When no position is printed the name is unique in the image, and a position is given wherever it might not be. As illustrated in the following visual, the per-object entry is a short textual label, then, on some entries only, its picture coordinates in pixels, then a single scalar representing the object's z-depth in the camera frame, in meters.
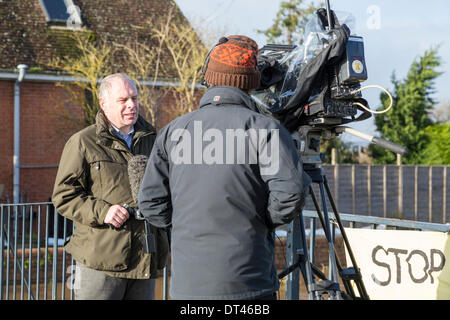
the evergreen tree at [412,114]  20.20
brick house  14.32
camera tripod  3.13
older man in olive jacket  3.29
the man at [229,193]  2.45
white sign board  3.70
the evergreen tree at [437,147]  19.67
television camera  2.95
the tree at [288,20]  22.93
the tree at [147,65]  14.33
